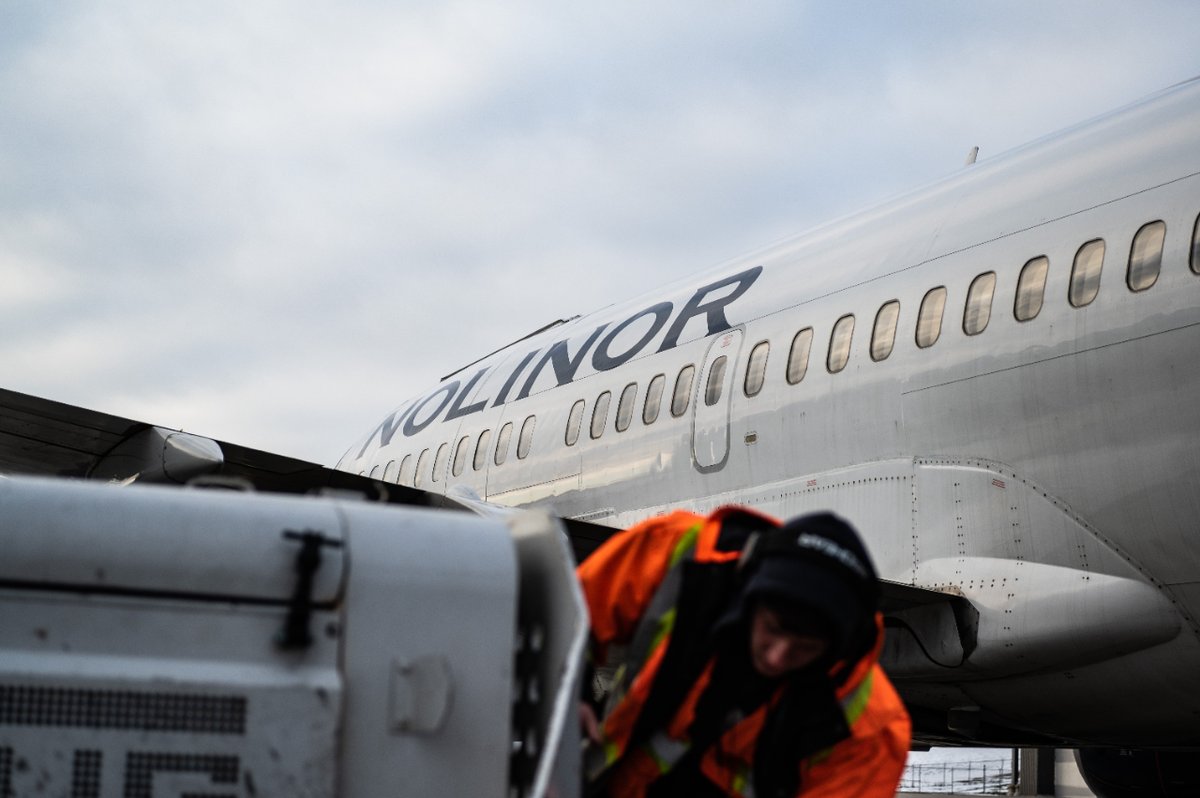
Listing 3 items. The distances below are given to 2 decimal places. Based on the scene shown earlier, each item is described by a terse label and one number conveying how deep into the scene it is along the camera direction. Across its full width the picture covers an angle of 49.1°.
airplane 7.53
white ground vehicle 2.48
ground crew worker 2.94
